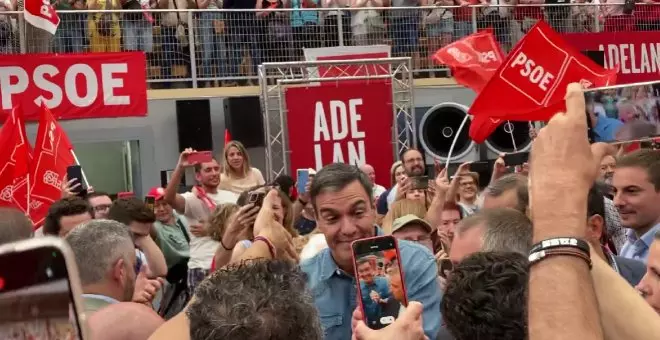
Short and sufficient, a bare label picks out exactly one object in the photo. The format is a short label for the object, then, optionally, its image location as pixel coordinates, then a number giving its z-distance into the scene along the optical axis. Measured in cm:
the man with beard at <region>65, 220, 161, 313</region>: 382
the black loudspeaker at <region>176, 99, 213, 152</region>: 1409
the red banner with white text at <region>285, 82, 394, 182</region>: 1141
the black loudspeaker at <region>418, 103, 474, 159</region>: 1445
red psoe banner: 1084
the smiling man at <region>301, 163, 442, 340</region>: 367
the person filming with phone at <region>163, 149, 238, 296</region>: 885
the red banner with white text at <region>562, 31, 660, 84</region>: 1375
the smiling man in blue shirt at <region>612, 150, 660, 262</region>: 502
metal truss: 1154
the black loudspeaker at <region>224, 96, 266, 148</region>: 1416
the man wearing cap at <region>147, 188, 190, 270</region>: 853
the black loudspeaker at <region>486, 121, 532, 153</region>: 1486
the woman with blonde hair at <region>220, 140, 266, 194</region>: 966
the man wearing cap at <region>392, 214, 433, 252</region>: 584
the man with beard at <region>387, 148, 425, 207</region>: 942
